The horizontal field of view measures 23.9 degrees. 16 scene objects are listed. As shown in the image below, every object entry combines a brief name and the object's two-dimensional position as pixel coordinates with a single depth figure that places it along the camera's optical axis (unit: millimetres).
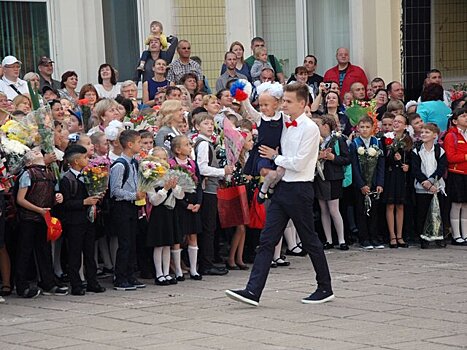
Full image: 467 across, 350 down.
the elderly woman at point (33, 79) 14789
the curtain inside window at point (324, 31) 19797
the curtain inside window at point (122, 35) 18266
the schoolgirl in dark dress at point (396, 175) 14875
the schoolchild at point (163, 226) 12281
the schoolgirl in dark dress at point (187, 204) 12531
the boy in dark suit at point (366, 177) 14789
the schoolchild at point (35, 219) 11602
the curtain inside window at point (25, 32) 17359
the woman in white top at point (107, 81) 16125
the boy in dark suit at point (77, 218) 11820
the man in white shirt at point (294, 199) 10617
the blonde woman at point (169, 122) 12969
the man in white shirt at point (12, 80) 14531
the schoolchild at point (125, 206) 12055
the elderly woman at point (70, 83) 15500
